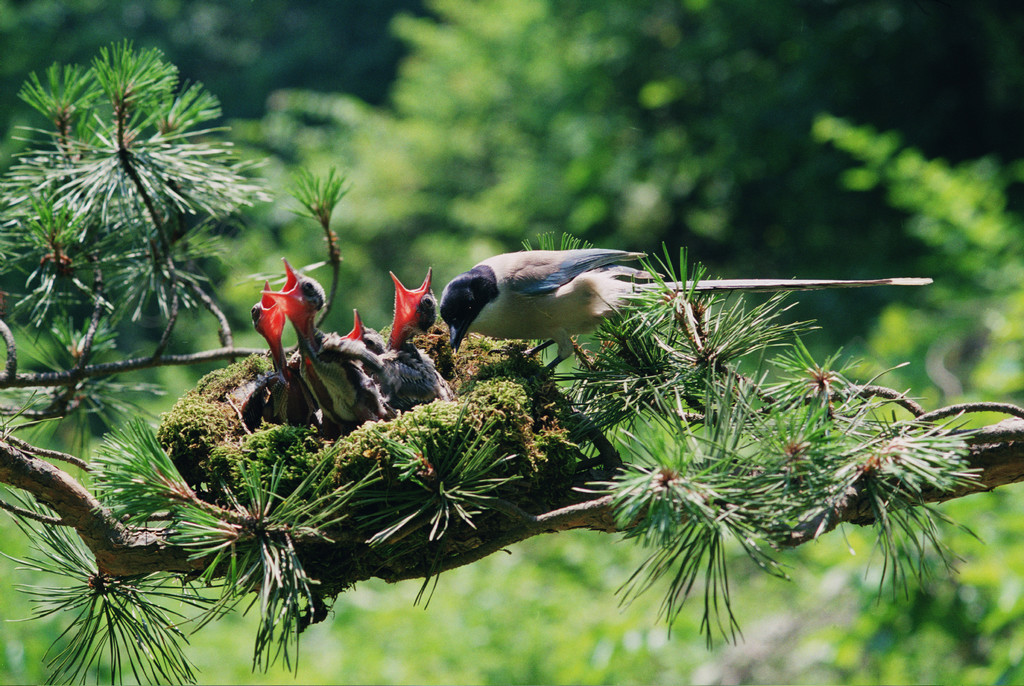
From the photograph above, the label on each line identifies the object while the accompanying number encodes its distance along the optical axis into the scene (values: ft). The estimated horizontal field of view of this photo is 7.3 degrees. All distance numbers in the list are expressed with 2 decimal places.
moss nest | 15.77
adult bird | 16.26
